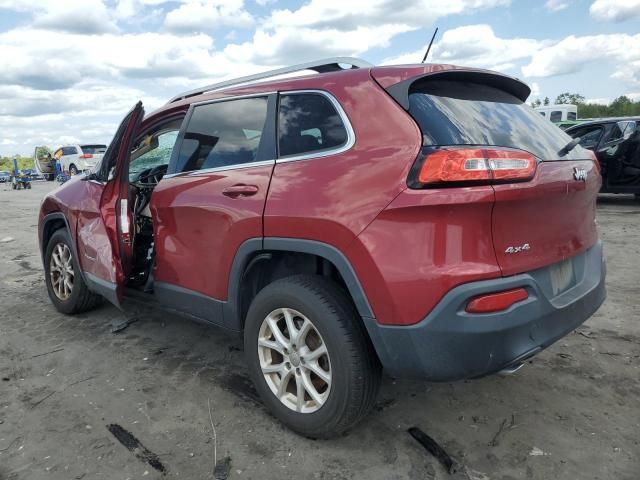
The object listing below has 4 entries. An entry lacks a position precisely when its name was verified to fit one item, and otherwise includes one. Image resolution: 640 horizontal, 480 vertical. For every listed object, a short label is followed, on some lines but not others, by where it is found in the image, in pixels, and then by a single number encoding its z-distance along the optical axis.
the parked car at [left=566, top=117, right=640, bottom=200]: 9.67
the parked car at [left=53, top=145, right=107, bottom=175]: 25.83
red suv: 2.14
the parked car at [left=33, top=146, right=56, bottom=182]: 30.62
